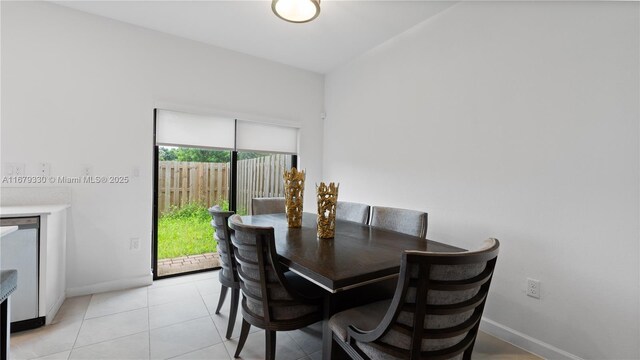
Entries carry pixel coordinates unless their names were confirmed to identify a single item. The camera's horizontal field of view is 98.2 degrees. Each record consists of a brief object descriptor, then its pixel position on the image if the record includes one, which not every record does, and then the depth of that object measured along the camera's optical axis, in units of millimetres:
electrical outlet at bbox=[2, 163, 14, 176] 2367
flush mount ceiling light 1898
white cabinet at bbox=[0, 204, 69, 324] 2082
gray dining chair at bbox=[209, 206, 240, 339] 1874
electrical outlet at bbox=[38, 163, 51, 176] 2490
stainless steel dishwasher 1963
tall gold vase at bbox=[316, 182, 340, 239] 1817
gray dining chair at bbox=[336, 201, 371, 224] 2597
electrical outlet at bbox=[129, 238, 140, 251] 2881
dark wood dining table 1217
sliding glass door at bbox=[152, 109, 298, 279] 3128
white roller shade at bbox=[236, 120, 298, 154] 3561
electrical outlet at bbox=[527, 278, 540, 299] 1957
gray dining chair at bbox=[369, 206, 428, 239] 2117
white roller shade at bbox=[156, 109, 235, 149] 3049
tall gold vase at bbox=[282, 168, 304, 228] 2062
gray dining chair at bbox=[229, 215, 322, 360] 1406
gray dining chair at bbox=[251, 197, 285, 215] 2928
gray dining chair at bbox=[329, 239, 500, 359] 959
